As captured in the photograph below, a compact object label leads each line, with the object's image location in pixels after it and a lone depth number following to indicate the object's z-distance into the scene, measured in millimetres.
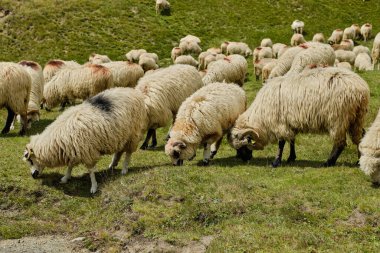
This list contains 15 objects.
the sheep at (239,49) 33562
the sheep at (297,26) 38531
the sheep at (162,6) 39594
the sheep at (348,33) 37188
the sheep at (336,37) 37062
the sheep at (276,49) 32200
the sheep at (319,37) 36469
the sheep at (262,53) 30109
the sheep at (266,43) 35281
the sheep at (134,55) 32062
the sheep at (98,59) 27866
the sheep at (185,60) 29109
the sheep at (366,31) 37656
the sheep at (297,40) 35188
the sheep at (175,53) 32812
